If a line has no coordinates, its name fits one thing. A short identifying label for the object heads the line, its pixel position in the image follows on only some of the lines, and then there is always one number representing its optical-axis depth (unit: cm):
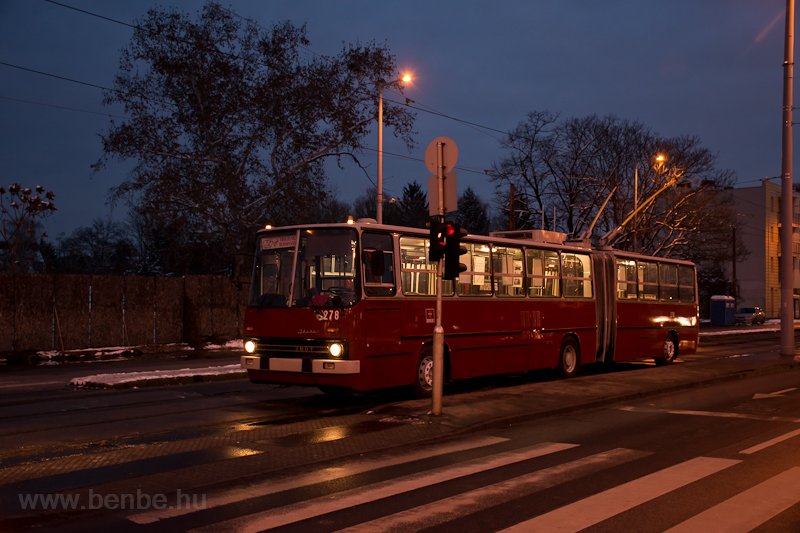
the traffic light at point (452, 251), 1159
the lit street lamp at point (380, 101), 2722
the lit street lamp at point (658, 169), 3789
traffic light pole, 1144
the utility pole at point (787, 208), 2364
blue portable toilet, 6050
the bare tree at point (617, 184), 4688
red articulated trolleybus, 1269
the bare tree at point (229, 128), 3156
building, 7806
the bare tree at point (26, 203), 3075
